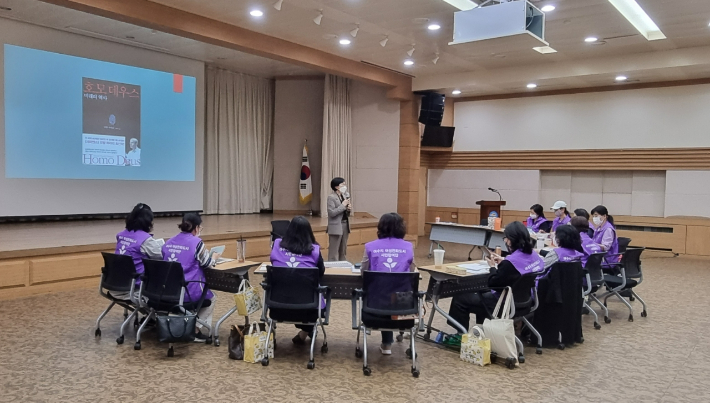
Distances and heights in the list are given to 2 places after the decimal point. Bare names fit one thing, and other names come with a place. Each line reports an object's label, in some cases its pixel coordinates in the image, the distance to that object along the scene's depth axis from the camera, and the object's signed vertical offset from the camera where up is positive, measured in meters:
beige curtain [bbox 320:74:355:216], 12.23 +1.01
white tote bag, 4.18 -1.19
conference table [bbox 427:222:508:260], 8.69 -0.93
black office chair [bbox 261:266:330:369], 3.98 -0.92
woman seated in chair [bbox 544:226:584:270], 4.84 -0.59
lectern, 10.66 -0.55
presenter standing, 7.57 -0.64
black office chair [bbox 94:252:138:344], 4.56 -0.93
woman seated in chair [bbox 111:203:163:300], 4.67 -0.62
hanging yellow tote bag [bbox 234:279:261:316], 4.26 -1.02
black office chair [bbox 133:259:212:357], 4.28 -0.98
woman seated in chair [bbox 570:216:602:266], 5.74 -0.59
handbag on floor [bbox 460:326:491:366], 4.21 -1.34
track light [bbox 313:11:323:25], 7.61 +2.28
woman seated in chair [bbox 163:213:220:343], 4.41 -0.70
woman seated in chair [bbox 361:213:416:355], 4.11 -0.56
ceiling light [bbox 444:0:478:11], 7.09 +2.40
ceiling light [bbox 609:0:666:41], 7.16 +2.44
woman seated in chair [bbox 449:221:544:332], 4.25 -0.68
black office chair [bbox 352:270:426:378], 3.94 -0.92
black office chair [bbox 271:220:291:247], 7.18 -0.73
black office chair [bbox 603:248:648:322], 5.93 -1.06
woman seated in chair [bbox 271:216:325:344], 4.12 -0.58
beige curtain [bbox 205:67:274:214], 12.48 +0.74
